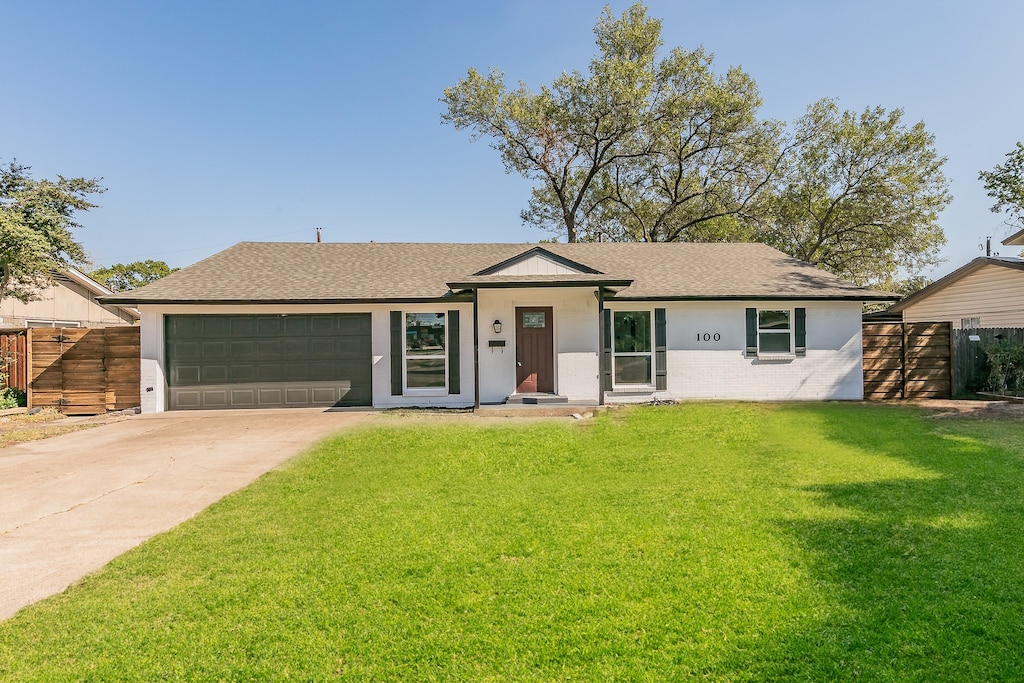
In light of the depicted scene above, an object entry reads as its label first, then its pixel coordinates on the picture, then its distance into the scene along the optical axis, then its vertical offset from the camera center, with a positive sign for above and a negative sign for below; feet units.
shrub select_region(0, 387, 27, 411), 37.09 -3.26
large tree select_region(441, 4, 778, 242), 74.95 +34.11
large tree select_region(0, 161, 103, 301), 41.19 +11.47
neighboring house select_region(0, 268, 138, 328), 65.05 +6.86
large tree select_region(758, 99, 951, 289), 73.92 +22.72
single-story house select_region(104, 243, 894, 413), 39.37 +0.48
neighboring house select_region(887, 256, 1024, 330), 49.21 +4.93
